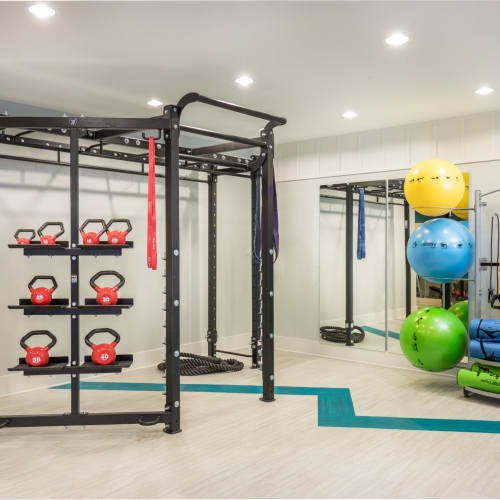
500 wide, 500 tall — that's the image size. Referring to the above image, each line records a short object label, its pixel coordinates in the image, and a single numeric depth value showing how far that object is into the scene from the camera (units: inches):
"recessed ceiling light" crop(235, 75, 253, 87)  172.1
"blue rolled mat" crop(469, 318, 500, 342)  179.4
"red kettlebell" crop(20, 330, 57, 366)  146.9
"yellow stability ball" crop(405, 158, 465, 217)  188.4
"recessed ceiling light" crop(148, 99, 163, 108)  199.3
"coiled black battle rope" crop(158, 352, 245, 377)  223.6
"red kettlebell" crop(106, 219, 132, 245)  149.8
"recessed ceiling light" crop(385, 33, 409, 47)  137.7
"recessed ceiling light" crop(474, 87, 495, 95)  183.3
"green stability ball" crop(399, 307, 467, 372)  189.3
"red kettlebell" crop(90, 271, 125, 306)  148.7
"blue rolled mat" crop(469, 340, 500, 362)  176.9
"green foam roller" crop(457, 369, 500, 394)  177.8
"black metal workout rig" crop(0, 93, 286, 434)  145.0
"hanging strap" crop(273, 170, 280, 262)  188.2
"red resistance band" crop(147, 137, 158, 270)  141.6
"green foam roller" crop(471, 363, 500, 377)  179.6
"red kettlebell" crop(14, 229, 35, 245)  151.4
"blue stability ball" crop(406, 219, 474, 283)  187.6
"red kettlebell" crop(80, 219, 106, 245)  147.9
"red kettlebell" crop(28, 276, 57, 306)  148.3
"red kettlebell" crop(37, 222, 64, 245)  149.8
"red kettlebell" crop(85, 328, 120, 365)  146.9
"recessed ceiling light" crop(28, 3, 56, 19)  120.6
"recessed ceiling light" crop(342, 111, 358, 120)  216.3
